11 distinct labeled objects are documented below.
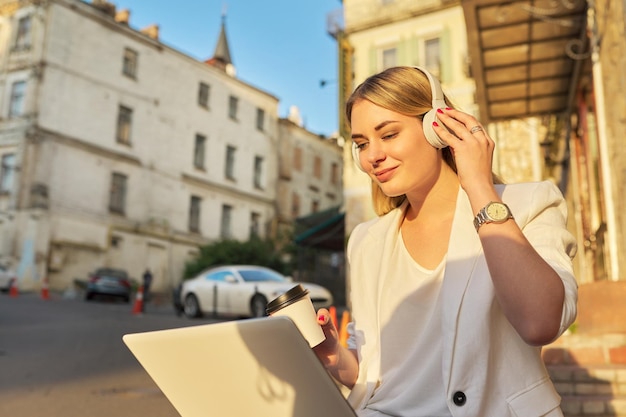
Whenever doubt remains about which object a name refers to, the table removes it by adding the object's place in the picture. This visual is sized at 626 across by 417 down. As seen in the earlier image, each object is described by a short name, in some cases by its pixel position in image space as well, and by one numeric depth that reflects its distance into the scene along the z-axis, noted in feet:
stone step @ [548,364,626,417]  13.87
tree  97.96
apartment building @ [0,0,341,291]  86.17
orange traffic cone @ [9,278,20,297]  71.61
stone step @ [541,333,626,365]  16.58
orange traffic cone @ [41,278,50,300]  69.99
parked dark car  74.13
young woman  4.41
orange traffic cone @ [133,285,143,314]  54.09
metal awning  24.52
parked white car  46.06
